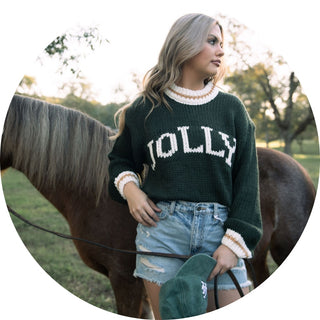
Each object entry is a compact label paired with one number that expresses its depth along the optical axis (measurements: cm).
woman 129
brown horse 174
